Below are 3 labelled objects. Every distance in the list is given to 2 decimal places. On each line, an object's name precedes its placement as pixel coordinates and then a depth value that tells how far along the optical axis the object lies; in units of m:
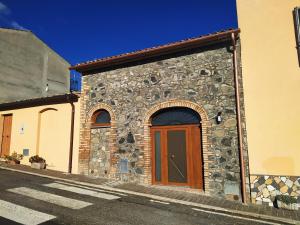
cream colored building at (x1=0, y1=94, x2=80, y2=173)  10.13
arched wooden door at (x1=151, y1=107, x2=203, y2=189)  7.52
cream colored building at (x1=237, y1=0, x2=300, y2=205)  6.29
